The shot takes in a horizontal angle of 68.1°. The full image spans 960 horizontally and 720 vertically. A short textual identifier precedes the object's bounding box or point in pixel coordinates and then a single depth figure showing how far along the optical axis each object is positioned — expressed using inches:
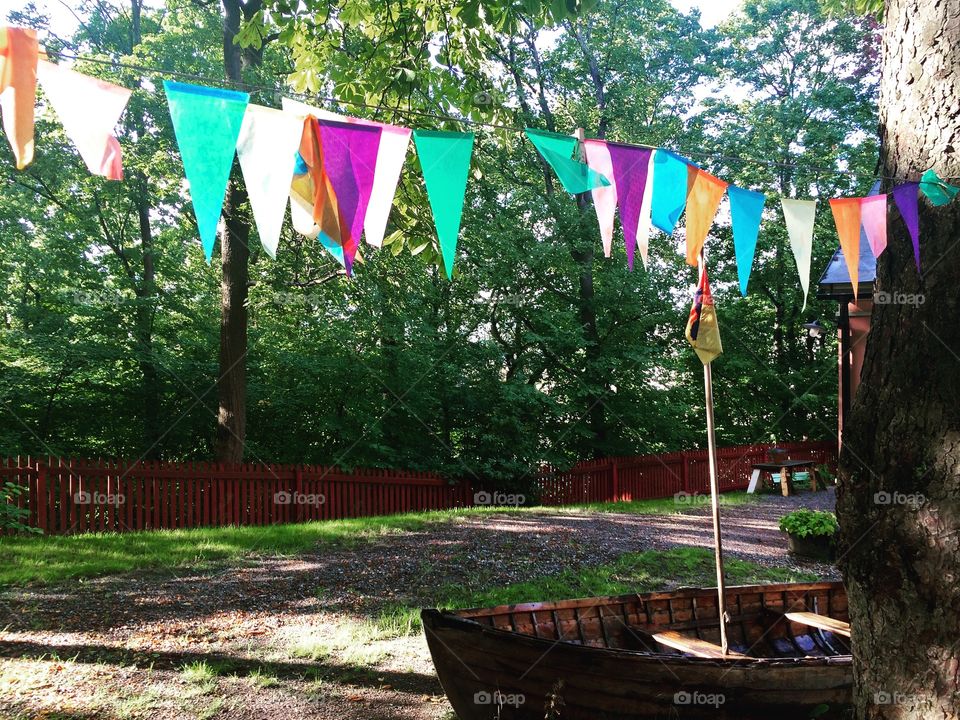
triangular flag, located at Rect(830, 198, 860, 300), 175.8
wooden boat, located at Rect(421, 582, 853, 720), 151.0
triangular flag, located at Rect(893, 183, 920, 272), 136.3
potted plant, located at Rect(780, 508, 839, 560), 359.3
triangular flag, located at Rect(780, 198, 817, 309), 174.2
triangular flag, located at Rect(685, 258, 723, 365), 164.6
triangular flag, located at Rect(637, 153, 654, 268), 172.7
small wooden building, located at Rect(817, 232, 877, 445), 477.1
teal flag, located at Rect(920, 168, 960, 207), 134.8
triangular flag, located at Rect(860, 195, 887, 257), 171.2
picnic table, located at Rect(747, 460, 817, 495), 665.6
